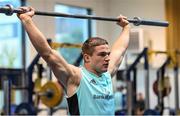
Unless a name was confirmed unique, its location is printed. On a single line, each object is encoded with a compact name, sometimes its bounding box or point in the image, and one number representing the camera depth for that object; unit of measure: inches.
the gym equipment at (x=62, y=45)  303.6
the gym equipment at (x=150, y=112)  306.4
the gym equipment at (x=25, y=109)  286.6
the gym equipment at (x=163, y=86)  338.6
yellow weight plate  300.1
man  112.9
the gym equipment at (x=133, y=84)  299.2
